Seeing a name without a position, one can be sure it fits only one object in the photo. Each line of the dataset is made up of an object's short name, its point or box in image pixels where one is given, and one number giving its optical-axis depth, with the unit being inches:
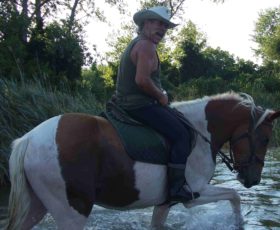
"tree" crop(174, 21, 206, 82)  1876.2
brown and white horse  196.4
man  217.8
